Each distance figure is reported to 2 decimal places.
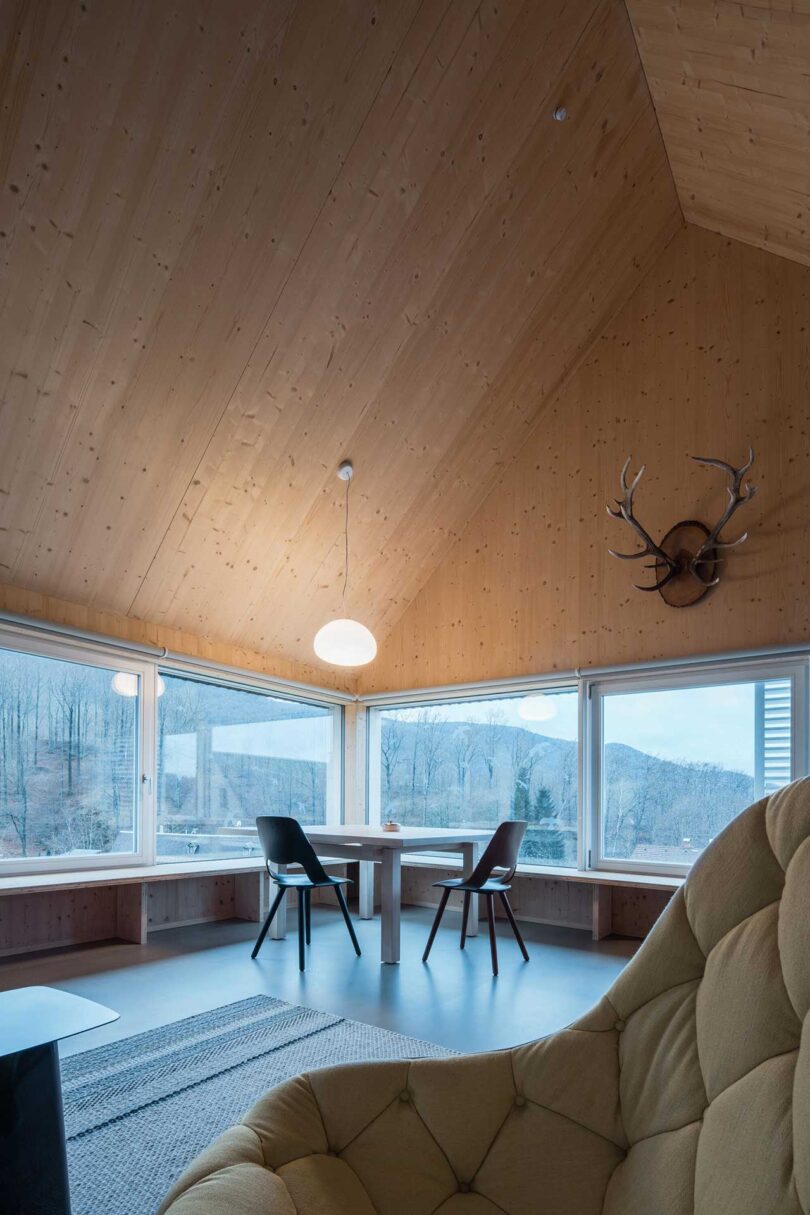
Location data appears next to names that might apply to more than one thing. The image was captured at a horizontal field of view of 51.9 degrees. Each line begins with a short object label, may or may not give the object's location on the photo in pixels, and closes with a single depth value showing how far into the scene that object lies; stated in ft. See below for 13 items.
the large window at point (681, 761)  16.55
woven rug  7.27
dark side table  5.81
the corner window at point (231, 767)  18.62
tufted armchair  3.39
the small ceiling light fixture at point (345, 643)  16.90
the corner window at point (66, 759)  15.25
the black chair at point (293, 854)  14.89
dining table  14.73
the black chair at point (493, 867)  14.76
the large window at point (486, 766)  19.56
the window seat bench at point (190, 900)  15.25
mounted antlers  16.90
